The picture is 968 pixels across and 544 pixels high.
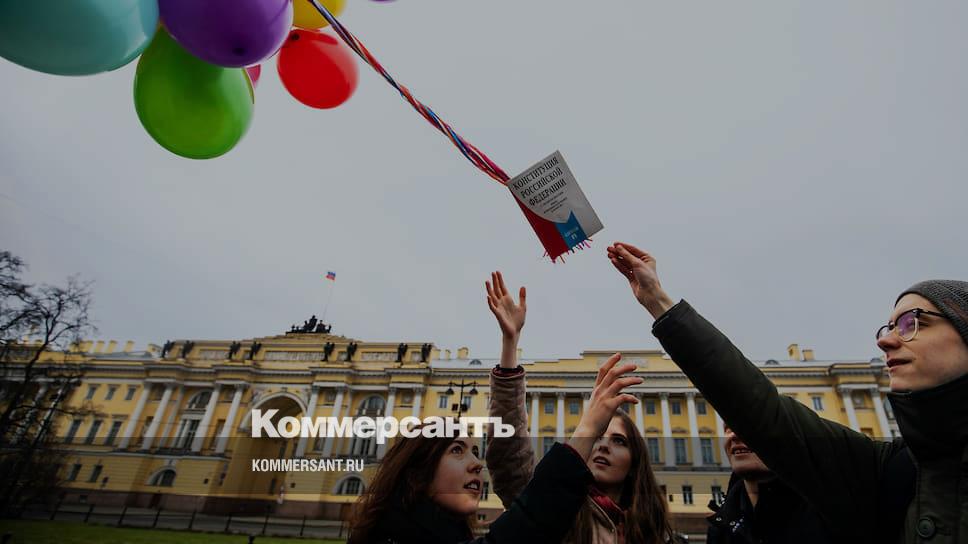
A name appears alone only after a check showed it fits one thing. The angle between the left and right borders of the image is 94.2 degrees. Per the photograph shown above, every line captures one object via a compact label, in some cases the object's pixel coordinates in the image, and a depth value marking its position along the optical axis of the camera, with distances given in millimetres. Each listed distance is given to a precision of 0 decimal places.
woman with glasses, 1344
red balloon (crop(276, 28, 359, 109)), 3414
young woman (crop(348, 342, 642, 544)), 1596
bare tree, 12470
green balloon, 2701
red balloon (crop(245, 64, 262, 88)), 3453
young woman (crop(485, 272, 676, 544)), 2721
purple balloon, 2271
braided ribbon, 2369
